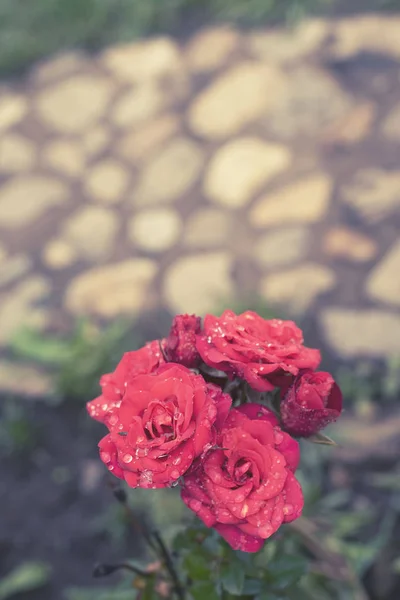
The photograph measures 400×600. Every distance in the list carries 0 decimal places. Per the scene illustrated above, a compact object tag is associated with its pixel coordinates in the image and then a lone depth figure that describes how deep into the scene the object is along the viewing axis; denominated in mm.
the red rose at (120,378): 994
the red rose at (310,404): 937
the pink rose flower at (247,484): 885
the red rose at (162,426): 867
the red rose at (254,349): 930
